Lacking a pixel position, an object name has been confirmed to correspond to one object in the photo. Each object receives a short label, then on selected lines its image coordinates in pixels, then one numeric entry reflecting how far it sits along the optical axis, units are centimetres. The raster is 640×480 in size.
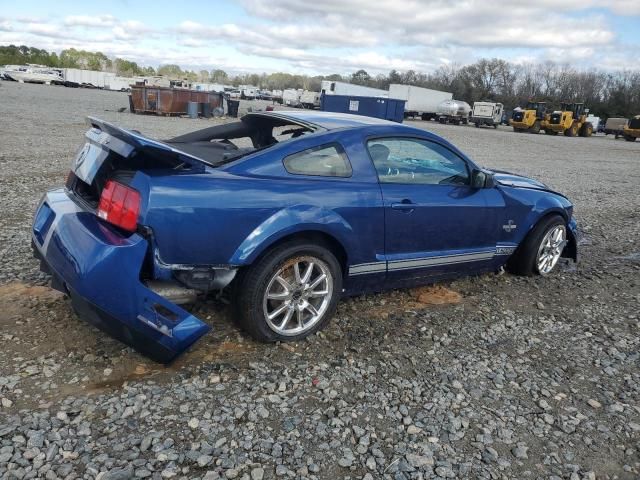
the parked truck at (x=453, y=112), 4788
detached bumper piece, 283
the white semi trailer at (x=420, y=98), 4988
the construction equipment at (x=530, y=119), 4097
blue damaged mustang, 289
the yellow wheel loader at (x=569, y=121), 3944
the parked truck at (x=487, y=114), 4722
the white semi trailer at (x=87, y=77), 8762
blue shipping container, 2970
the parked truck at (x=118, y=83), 8531
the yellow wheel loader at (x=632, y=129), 4078
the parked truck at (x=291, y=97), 6912
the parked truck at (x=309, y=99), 6459
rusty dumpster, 2700
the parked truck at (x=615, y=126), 4669
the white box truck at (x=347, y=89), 5197
